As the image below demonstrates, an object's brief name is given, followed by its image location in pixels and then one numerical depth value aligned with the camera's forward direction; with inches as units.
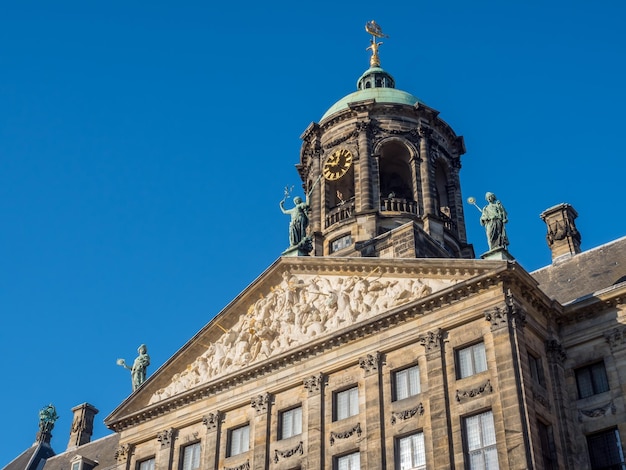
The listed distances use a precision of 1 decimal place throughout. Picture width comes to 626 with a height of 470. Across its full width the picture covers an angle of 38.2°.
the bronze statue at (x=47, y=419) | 2015.3
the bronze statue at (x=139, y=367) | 1507.1
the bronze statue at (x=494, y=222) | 1180.5
